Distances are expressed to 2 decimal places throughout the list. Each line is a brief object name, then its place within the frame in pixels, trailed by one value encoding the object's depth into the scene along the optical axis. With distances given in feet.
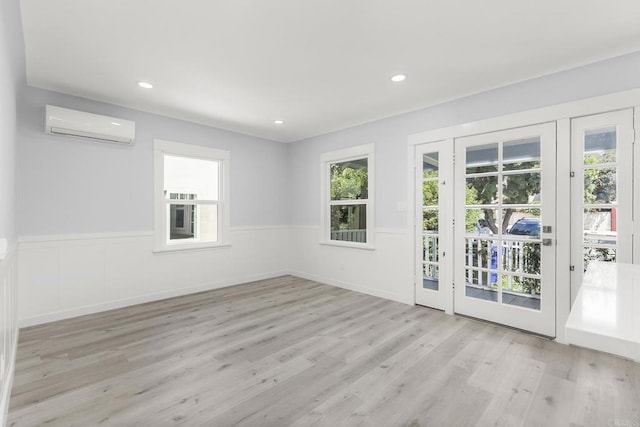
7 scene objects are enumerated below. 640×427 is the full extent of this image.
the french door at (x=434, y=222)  11.92
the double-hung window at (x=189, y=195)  13.74
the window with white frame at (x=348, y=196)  14.78
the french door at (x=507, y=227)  9.66
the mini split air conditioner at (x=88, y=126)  10.43
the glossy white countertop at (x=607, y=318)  2.44
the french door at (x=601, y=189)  8.30
